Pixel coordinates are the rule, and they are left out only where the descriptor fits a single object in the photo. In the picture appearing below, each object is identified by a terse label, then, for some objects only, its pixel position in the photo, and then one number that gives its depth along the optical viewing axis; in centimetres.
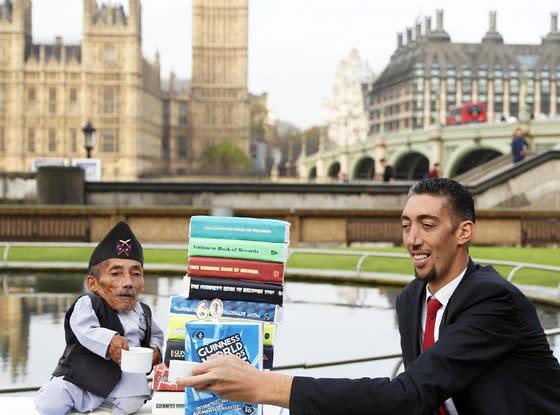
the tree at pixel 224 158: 8381
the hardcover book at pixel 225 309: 262
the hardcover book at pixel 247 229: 267
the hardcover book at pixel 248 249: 267
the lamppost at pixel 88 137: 2327
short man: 316
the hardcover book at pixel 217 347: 241
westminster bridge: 3525
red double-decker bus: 6481
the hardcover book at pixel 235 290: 264
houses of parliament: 8081
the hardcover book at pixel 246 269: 266
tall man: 202
